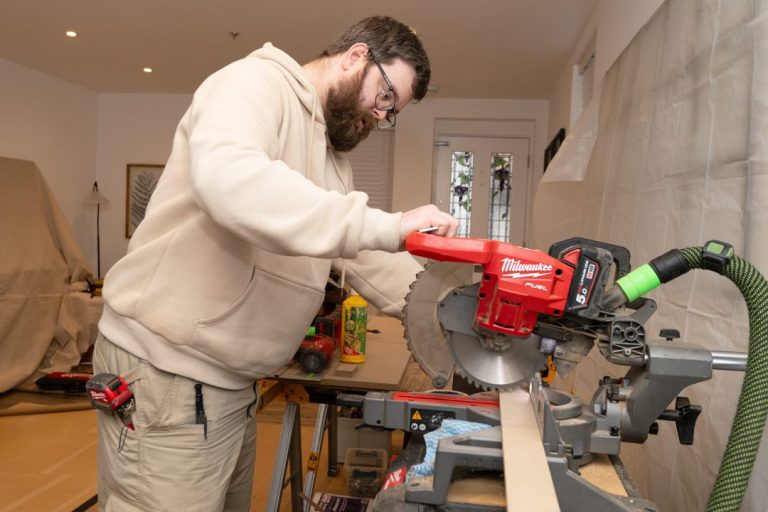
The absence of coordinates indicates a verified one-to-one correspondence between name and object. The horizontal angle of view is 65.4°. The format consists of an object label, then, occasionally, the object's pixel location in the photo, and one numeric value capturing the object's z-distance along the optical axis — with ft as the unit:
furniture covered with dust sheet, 13.87
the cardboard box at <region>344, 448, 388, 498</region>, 9.08
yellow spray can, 7.26
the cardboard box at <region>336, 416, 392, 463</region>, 9.80
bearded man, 3.88
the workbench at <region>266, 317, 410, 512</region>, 6.47
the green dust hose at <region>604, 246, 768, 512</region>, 2.68
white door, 19.66
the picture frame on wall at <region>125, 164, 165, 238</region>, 20.83
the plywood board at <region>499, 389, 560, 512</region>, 2.34
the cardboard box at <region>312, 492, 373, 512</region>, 8.12
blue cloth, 2.96
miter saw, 2.77
